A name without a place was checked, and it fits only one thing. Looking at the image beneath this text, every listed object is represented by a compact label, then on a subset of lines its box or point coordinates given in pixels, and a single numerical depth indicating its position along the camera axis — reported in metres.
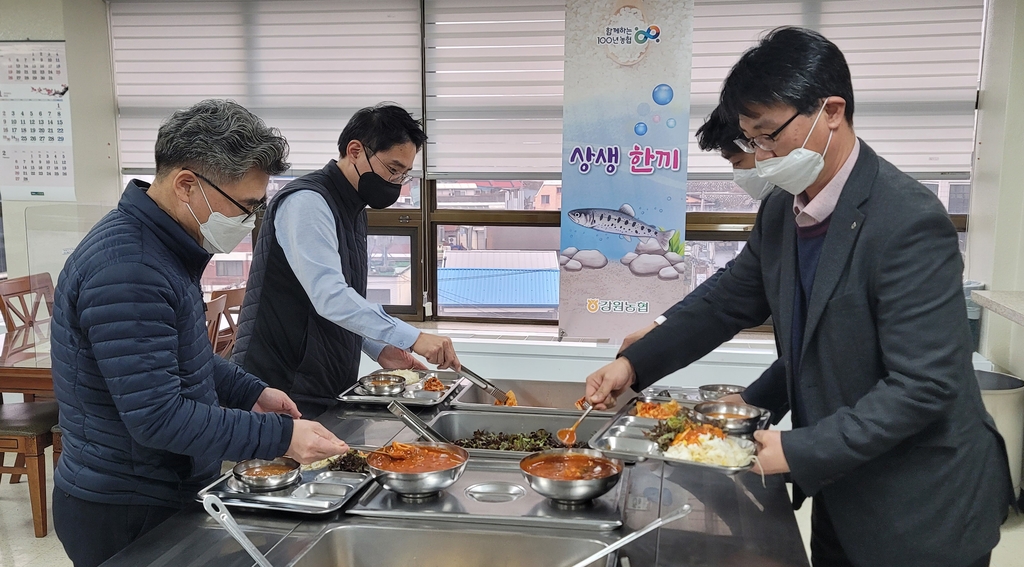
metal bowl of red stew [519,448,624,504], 1.53
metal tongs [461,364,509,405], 2.39
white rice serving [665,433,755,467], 1.43
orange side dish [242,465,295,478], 1.61
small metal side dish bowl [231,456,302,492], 1.57
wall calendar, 4.54
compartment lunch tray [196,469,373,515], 1.50
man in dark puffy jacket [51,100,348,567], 1.34
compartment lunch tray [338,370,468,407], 2.28
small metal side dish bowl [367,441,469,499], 1.56
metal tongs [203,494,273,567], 1.26
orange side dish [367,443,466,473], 1.68
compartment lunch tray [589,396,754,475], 1.46
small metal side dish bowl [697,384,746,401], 2.36
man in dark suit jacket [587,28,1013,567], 1.28
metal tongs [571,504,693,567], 1.27
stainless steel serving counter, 1.36
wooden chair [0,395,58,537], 3.34
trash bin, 3.35
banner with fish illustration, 3.91
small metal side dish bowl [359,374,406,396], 2.36
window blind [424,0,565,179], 4.35
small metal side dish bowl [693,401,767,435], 1.71
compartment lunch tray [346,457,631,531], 1.49
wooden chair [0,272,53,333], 4.04
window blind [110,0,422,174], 4.48
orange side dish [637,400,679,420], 2.06
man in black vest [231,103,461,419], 2.14
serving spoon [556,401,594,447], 2.05
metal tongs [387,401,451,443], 1.90
